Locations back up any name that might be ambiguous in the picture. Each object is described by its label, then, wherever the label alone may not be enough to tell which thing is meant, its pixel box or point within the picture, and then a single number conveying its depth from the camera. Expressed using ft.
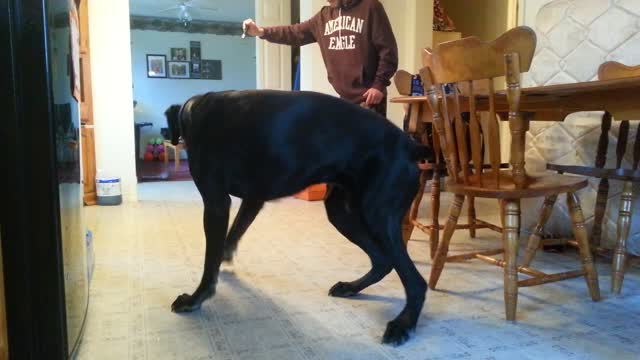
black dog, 4.39
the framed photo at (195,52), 28.81
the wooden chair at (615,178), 5.76
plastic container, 11.30
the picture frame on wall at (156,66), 28.30
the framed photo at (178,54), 28.53
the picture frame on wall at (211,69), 29.35
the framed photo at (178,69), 28.68
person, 8.16
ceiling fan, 24.16
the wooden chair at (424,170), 7.06
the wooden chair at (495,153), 4.67
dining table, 4.65
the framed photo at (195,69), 29.07
